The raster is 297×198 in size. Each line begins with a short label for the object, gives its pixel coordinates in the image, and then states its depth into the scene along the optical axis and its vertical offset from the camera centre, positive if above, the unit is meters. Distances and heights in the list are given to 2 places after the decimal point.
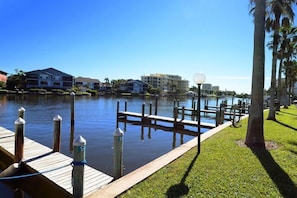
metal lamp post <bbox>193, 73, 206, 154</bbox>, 5.69 +0.63
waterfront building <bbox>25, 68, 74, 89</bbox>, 59.58 +5.09
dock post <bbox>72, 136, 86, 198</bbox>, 3.69 -1.53
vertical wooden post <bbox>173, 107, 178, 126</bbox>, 13.82 -1.41
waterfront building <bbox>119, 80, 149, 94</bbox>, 84.58 +4.62
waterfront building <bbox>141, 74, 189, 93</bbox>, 109.13 +9.45
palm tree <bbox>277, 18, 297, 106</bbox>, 17.79 +6.12
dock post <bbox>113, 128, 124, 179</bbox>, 4.74 -1.56
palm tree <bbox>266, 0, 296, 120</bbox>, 11.94 +5.87
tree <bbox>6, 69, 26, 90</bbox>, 55.04 +3.87
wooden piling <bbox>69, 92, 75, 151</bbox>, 12.92 -1.67
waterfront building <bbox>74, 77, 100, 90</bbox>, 82.53 +5.81
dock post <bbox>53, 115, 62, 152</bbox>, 6.46 -1.48
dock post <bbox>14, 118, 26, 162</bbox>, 5.66 -1.60
